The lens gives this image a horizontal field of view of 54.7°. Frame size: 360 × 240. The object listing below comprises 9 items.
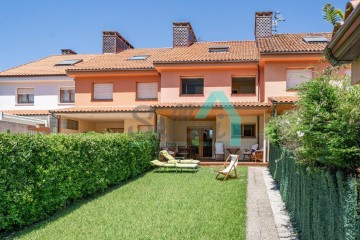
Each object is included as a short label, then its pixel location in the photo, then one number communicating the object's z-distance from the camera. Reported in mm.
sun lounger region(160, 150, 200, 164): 17819
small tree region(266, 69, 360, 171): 4312
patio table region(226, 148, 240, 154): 22688
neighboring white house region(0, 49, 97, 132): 28156
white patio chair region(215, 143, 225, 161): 22562
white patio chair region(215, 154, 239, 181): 14352
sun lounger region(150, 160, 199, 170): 17234
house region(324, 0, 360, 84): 3121
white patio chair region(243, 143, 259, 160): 22062
